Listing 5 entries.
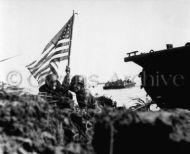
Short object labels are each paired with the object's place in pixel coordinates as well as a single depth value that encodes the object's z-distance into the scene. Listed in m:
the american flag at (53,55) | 8.16
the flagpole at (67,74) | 8.45
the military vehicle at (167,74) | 7.45
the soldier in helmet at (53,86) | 6.90
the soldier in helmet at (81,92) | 6.62
